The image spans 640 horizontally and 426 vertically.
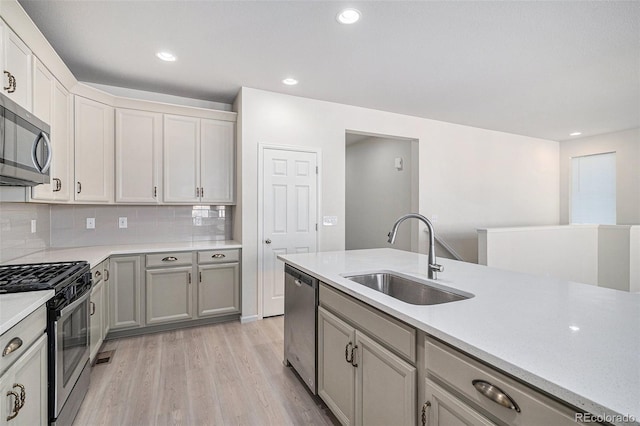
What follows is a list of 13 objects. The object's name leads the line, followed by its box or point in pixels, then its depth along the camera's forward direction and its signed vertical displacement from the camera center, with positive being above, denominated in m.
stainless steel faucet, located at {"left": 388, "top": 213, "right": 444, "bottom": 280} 1.73 -0.28
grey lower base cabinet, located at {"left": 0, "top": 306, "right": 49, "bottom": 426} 1.14 -0.67
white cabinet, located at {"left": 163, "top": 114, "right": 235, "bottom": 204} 3.48 +0.60
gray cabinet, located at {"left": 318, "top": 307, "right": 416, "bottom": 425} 1.24 -0.78
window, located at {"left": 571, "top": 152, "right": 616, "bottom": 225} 5.75 +0.48
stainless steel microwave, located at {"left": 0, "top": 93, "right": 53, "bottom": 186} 1.53 +0.36
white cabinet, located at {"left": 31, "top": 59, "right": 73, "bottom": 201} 2.22 +0.70
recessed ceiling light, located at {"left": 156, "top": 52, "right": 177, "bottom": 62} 2.79 +1.43
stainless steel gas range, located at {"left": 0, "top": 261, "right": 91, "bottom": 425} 1.53 -0.62
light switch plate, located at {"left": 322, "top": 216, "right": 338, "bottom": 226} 4.02 -0.10
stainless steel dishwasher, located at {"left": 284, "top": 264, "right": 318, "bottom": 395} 2.01 -0.79
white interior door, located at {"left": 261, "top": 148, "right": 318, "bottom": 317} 3.64 -0.01
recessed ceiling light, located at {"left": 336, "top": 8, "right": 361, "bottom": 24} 2.19 +1.43
